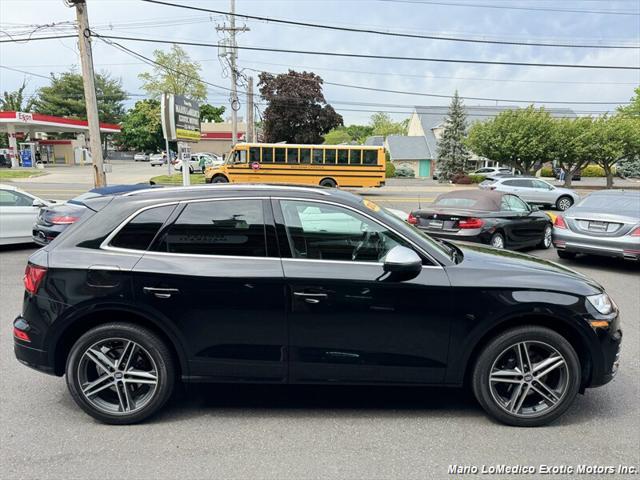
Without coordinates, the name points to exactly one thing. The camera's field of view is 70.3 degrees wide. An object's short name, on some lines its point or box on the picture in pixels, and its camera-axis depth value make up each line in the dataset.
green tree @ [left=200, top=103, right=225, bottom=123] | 80.68
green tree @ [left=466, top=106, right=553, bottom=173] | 34.38
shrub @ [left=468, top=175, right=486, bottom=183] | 41.26
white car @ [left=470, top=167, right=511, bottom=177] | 43.19
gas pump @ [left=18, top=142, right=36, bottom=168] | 42.62
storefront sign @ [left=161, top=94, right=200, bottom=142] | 17.79
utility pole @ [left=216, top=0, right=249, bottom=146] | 31.06
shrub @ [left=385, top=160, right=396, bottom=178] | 48.15
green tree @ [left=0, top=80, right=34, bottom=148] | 62.53
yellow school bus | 24.56
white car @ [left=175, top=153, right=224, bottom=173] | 38.47
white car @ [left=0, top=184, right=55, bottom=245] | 9.27
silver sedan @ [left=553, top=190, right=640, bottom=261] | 7.59
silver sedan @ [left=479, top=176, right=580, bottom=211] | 20.33
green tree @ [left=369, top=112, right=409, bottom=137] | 96.69
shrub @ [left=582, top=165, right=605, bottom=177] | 53.34
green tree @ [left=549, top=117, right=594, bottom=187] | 33.03
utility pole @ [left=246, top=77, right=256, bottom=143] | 35.66
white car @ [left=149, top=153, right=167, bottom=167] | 54.61
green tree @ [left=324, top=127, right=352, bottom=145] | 86.20
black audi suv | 3.01
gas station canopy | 38.16
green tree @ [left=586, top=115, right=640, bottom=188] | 32.34
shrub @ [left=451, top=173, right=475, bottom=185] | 40.61
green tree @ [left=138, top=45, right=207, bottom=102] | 57.69
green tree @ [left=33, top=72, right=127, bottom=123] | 65.75
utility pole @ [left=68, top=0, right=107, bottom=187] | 14.45
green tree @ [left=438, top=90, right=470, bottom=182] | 44.53
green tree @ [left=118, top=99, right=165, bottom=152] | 63.41
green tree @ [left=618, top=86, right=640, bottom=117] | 55.96
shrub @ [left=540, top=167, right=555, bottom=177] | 53.89
